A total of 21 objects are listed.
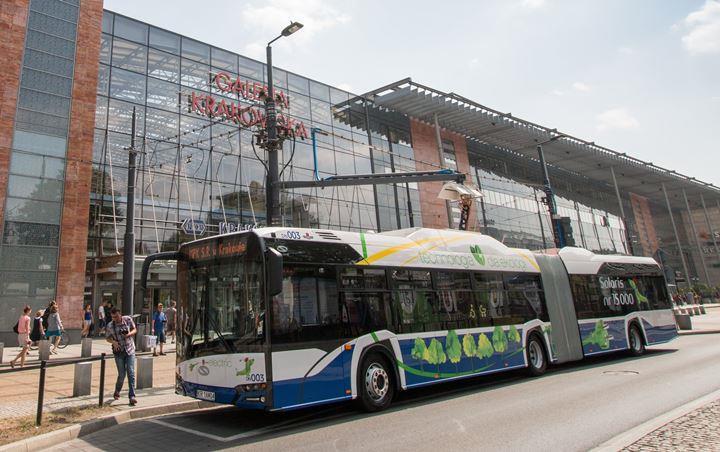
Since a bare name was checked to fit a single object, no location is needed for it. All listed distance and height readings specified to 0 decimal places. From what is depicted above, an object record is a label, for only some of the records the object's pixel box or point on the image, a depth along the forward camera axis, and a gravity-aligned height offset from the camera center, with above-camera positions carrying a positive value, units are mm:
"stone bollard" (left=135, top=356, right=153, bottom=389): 9705 -408
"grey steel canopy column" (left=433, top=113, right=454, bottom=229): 35931 +13965
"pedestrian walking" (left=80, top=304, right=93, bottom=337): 20183 +1555
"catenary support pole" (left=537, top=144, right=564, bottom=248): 20828 +4188
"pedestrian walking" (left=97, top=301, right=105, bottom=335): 21375 +1709
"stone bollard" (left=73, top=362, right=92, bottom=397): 8711 -407
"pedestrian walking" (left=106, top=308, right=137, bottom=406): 8406 +242
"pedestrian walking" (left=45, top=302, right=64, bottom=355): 15250 +1182
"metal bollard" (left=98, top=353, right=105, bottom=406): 7744 -418
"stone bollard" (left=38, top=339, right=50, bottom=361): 13326 +377
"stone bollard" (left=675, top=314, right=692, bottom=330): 20923 -690
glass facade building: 20219 +10565
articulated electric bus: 6656 +313
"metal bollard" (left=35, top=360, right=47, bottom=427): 6477 -433
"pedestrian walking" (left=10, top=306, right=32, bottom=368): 13467 +1044
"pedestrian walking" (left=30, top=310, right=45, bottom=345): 15727 +1061
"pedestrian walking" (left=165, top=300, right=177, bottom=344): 20920 +1327
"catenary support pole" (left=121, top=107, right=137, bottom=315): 13836 +3047
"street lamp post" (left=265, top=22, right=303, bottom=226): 10922 +4607
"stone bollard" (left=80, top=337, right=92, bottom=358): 14886 +326
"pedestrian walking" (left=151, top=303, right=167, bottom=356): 16766 +928
